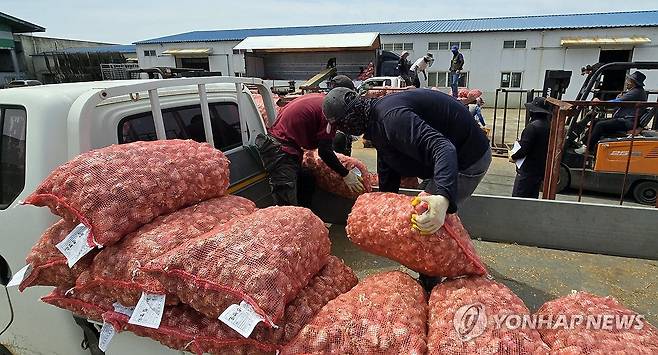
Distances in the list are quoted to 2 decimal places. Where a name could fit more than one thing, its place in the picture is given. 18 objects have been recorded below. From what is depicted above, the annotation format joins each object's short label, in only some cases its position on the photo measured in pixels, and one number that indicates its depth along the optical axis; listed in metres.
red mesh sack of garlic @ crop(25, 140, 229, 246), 1.69
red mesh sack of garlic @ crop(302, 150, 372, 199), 3.63
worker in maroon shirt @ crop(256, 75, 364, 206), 3.28
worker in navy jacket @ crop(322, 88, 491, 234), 1.93
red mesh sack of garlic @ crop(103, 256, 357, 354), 1.50
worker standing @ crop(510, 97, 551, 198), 4.37
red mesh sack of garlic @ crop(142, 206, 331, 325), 1.46
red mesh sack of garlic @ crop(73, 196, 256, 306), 1.62
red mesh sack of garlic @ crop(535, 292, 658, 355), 1.34
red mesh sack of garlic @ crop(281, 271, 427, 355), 1.41
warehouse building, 19.91
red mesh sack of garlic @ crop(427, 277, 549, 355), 1.37
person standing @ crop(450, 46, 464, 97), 12.51
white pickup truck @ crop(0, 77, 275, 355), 2.03
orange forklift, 5.50
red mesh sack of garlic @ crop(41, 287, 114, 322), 1.75
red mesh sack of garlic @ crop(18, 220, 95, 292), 1.80
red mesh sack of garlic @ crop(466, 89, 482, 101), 10.88
